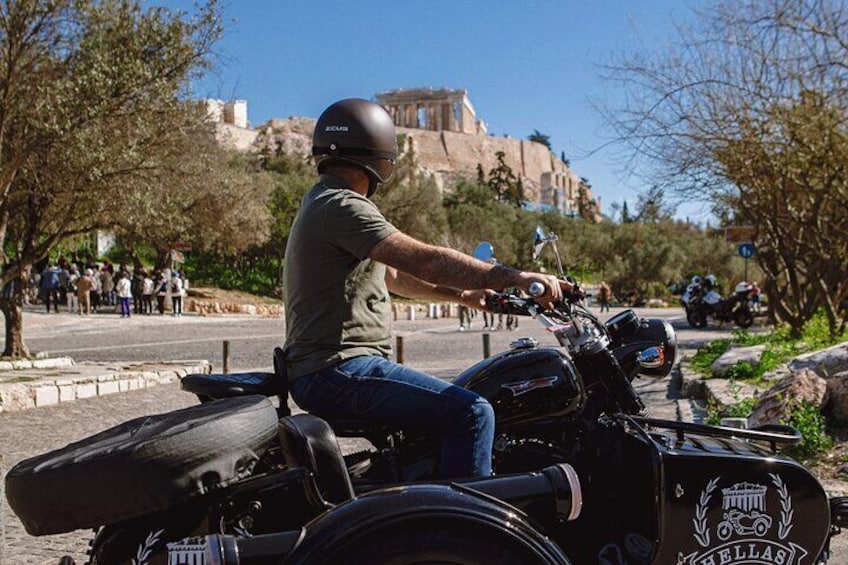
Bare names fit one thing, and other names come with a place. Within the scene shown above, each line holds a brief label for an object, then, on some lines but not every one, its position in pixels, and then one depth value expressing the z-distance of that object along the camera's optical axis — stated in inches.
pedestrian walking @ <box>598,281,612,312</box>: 1494.8
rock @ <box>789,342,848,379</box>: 307.3
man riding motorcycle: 114.3
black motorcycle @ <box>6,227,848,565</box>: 93.0
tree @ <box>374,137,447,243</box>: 1723.7
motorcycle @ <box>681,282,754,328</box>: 1016.9
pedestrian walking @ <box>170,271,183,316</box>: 1211.9
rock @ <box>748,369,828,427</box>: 256.8
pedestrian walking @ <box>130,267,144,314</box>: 1263.5
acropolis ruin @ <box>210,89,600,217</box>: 5108.3
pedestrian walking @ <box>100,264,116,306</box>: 1293.1
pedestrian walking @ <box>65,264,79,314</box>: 1198.9
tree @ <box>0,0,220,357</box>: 478.9
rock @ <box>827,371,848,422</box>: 262.8
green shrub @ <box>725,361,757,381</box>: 380.5
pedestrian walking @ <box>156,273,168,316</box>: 1273.4
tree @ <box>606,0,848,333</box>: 402.3
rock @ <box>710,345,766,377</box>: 404.2
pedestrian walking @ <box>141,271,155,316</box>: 1247.5
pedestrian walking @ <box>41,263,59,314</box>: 1173.1
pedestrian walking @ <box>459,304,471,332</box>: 1025.1
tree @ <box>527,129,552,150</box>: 6412.4
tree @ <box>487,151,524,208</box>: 3890.3
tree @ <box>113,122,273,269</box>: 579.2
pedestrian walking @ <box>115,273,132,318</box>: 1139.3
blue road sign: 1006.8
